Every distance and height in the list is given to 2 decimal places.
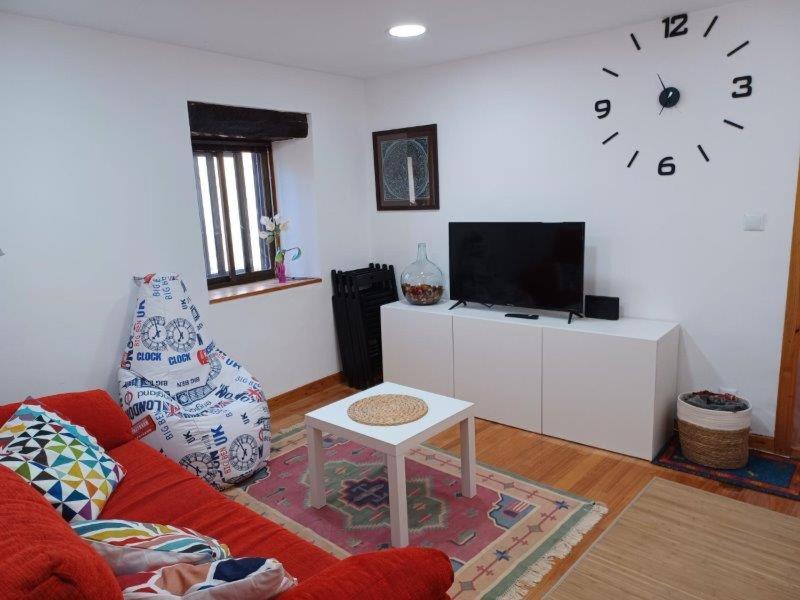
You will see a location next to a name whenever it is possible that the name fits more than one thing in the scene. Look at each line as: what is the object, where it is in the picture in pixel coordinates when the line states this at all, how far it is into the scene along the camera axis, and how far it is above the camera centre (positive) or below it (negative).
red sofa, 0.95 -0.80
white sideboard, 3.04 -0.99
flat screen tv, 3.37 -0.38
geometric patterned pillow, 1.80 -0.81
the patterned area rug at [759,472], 2.74 -1.40
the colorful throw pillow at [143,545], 1.26 -0.78
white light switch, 2.89 -0.14
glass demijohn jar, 4.04 -0.52
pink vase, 4.17 -0.43
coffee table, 2.32 -0.97
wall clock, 2.87 +0.56
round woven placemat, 2.52 -0.93
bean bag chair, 2.79 -0.95
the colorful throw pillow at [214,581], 1.11 -0.74
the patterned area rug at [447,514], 2.28 -1.42
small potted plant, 4.12 -0.14
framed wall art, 4.14 +0.30
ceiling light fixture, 3.05 +0.97
